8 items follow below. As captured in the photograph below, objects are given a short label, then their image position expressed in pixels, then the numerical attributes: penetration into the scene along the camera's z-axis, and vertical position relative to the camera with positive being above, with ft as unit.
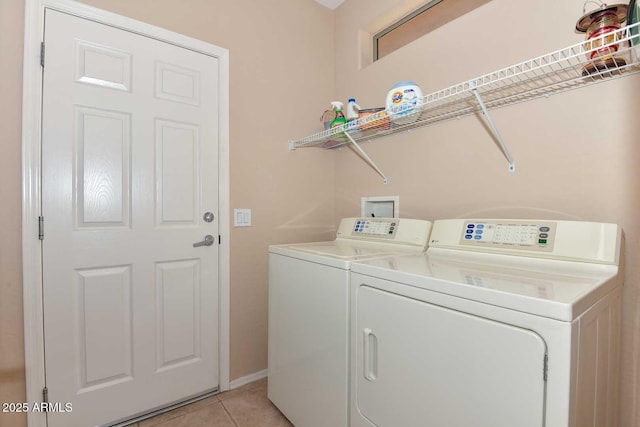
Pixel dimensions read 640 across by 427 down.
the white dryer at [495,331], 2.34 -1.11
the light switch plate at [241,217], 6.59 -0.22
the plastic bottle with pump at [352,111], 6.36 +2.07
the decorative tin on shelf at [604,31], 3.34 +1.99
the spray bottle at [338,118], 6.51 +1.95
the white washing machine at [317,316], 4.19 -1.67
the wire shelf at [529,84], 3.36 +1.72
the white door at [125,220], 4.90 -0.24
